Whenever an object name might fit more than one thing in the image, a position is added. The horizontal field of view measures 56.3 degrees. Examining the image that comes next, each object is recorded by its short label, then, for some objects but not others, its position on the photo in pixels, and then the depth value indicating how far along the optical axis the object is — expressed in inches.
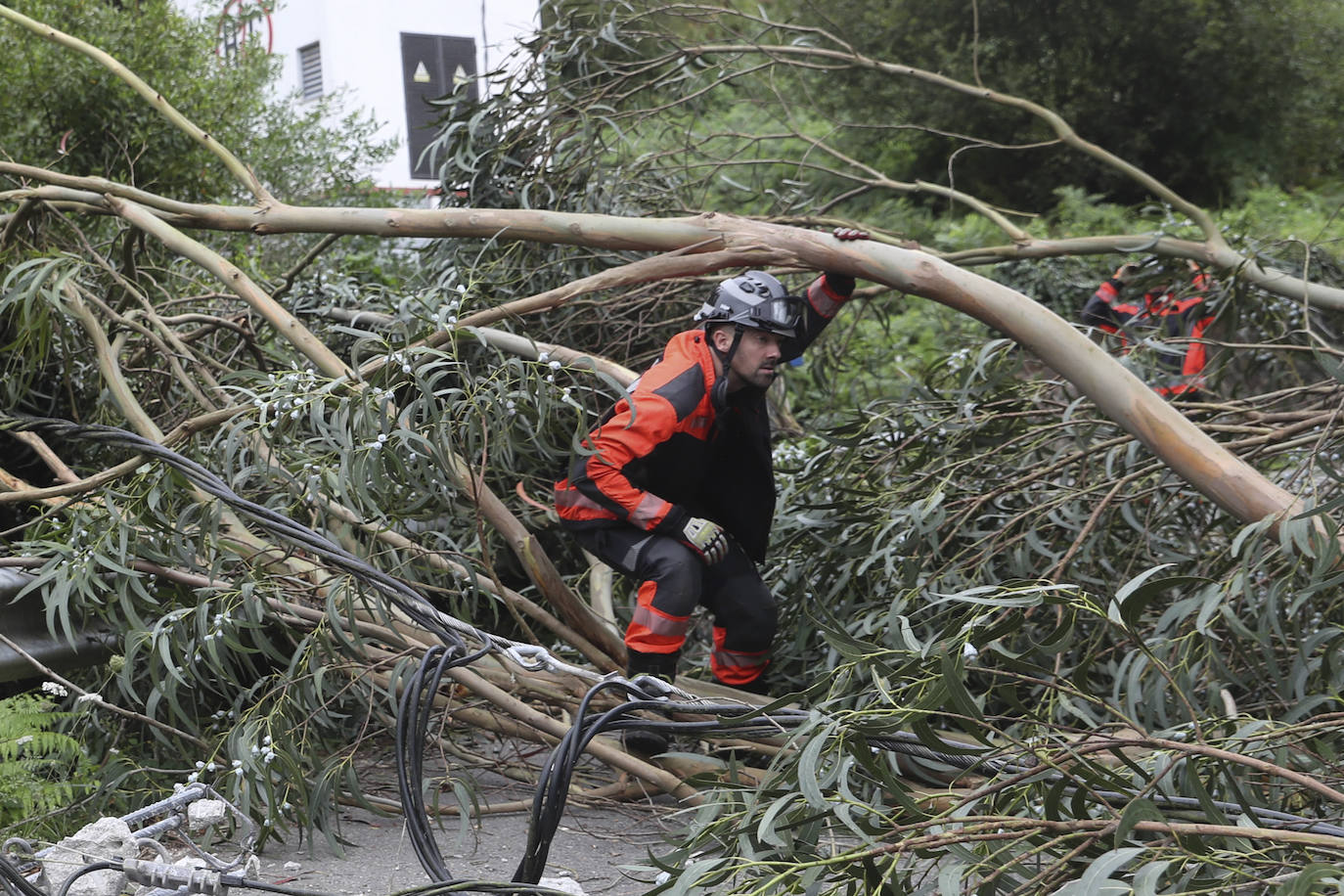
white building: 649.6
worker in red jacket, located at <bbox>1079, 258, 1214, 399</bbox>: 184.1
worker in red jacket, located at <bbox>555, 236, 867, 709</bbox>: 157.8
